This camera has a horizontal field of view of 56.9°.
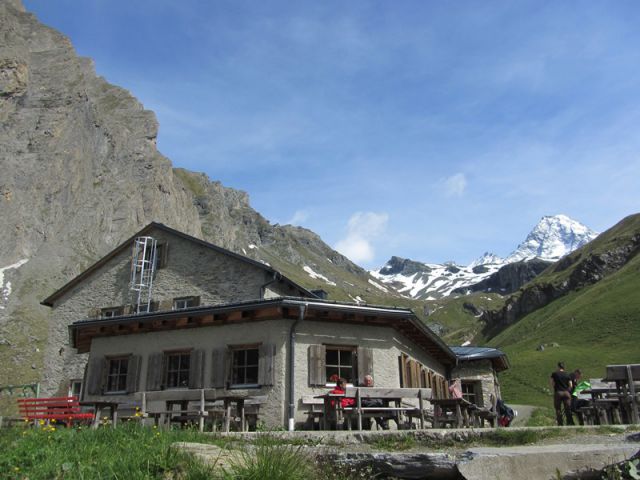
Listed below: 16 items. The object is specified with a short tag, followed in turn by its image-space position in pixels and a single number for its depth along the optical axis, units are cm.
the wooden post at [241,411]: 1405
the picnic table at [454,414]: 1333
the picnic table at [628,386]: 1307
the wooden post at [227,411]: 1291
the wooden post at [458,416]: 1332
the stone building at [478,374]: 2877
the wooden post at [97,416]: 1313
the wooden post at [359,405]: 1272
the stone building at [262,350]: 1591
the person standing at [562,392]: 1459
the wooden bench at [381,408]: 1306
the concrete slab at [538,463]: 764
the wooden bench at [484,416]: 1542
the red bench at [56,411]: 1462
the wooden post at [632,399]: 1296
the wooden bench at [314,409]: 1481
